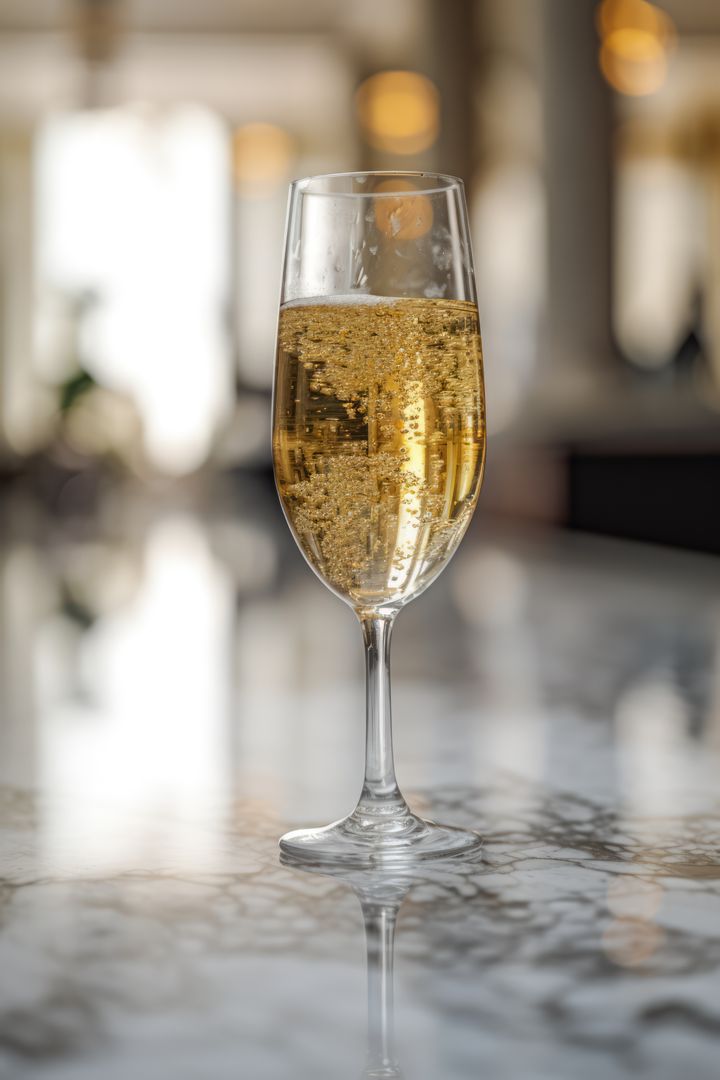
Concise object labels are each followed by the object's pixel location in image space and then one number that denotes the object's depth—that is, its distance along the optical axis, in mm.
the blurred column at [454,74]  12062
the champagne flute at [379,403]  813
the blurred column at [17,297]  16375
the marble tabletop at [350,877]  494
